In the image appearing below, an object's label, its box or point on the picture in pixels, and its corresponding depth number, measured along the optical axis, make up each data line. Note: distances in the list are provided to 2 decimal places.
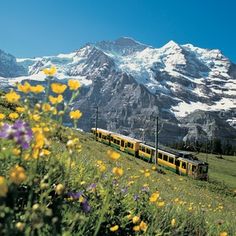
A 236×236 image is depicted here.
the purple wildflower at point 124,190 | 5.20
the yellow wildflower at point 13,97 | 2.78
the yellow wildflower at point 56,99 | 2.83
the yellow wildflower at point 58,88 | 2.73
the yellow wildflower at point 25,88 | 2.67
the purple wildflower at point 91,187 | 4.40
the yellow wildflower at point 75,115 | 2.88
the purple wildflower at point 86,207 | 3.33
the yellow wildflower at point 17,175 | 1.97
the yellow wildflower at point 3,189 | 1.75
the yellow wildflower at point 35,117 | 2.84
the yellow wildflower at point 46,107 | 2.73
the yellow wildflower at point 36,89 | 2.74
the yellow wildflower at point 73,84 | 2.81
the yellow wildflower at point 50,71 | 2.95
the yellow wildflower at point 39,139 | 2.56
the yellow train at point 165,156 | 55.22
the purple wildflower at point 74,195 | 3.73
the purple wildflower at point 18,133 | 2.31
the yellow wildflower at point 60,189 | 2.32
